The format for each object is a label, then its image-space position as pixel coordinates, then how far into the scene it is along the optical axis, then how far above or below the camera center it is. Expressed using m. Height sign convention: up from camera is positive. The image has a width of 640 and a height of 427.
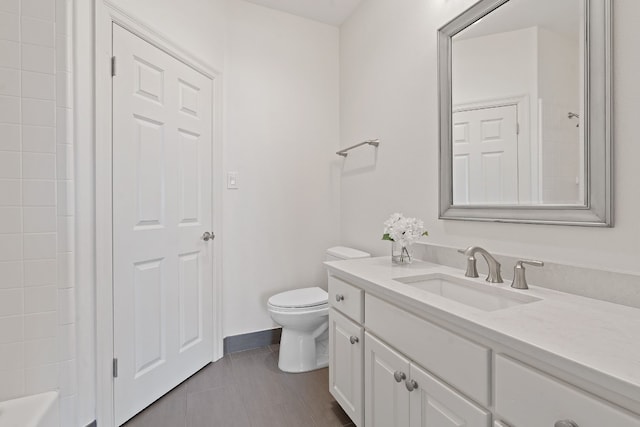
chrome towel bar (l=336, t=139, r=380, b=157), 2.11 +0.49
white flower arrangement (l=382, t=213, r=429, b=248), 1.50 -0.10
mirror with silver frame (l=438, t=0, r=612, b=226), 0.97 +0.38
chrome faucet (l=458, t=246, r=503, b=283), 1.18 -0.20
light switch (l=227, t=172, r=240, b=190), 2.25 +0.23
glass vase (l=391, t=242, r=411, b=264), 1.57 -0.24
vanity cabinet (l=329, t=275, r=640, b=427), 0.63 -0.46
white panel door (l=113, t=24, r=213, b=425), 1.54 -0.06
